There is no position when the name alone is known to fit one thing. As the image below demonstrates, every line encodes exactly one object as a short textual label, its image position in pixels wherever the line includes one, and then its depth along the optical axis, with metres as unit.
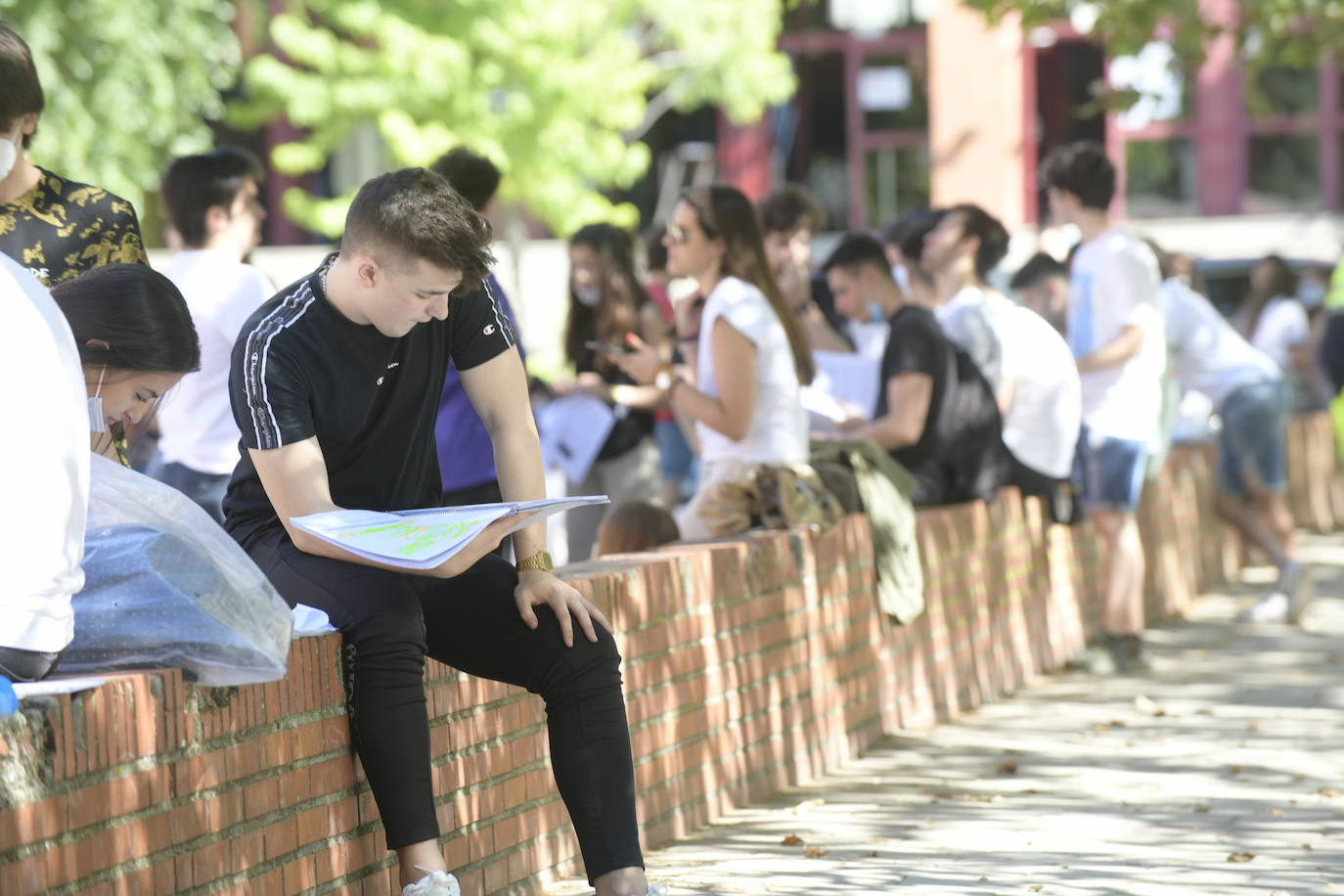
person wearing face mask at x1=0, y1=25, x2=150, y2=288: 10.05
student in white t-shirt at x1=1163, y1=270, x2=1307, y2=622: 24.56
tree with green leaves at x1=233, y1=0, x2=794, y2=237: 55.69
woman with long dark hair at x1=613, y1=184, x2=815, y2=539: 14.69
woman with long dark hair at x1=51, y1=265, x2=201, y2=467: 8.55
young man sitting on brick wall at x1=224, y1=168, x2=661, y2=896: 8.97
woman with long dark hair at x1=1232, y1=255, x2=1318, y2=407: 34.56
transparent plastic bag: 8.09
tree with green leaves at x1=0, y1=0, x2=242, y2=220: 47.81
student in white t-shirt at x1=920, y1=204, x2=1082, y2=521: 19.23
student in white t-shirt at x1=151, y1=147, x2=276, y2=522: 13.15
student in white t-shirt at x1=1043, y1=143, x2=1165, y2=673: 19.89
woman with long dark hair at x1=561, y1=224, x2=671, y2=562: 19.00
